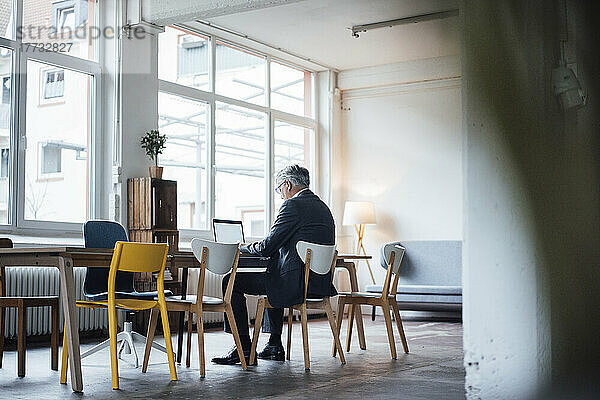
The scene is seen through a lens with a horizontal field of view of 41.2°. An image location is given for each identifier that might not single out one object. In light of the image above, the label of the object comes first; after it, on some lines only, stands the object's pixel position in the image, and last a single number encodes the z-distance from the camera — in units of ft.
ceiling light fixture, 27.66
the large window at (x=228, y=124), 28.55
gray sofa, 30.63
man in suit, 17.04
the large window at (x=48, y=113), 22.39
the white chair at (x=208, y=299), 15.71
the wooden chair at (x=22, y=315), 15.65
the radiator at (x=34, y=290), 20.99
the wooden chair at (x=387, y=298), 19.08
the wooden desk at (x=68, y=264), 13.44
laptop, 19.86
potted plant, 24.82
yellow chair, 13.97
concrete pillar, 7.23
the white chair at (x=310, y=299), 16.87
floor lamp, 34.17
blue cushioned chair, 17.27
